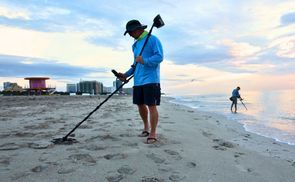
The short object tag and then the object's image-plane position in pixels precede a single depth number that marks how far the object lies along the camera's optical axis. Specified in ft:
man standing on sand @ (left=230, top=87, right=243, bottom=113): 44.83
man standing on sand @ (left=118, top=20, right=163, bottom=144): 10.59
